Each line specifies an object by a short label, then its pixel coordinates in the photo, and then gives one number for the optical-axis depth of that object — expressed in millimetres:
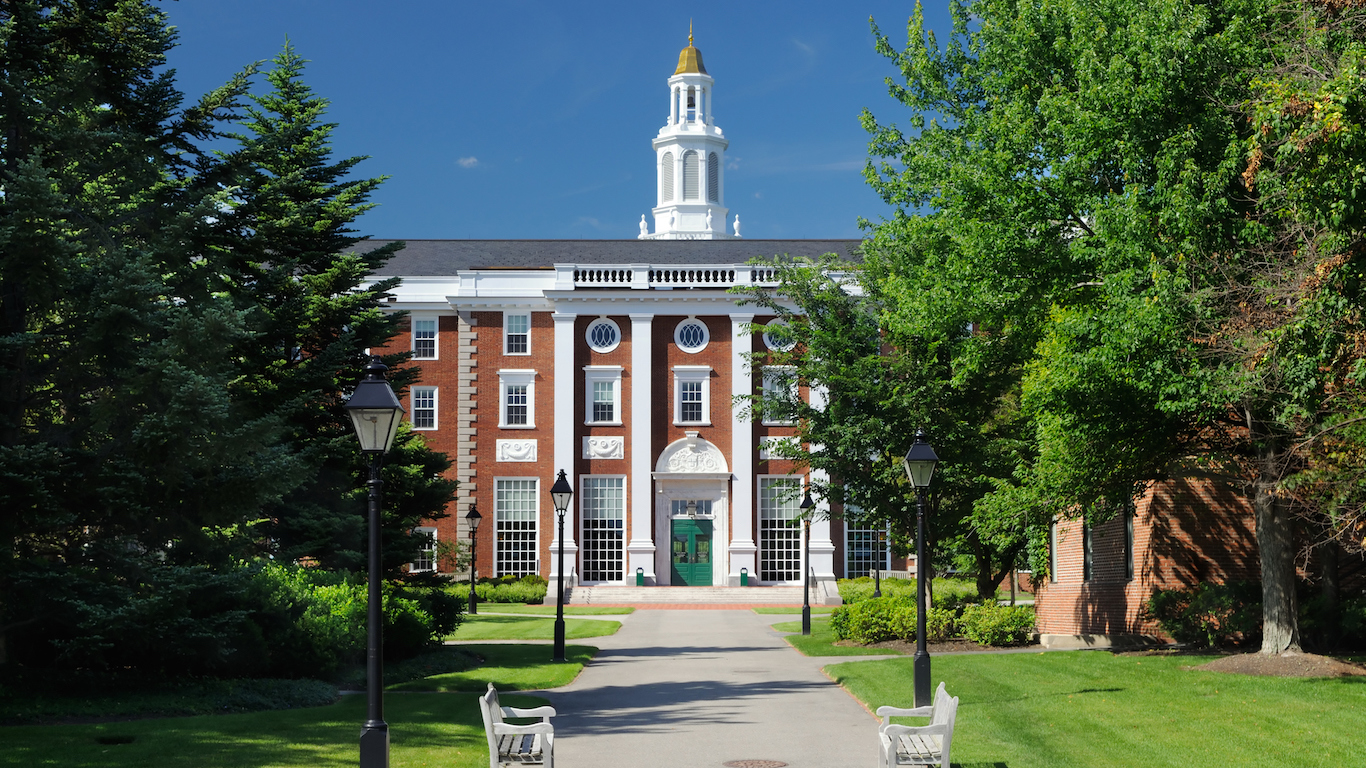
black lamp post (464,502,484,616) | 40344
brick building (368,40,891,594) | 51938
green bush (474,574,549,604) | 47188
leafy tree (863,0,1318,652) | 16500
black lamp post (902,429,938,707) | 15125
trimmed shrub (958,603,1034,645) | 25391
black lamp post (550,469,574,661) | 25500
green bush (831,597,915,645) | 25859
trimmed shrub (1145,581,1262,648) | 20781
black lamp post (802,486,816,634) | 30375
